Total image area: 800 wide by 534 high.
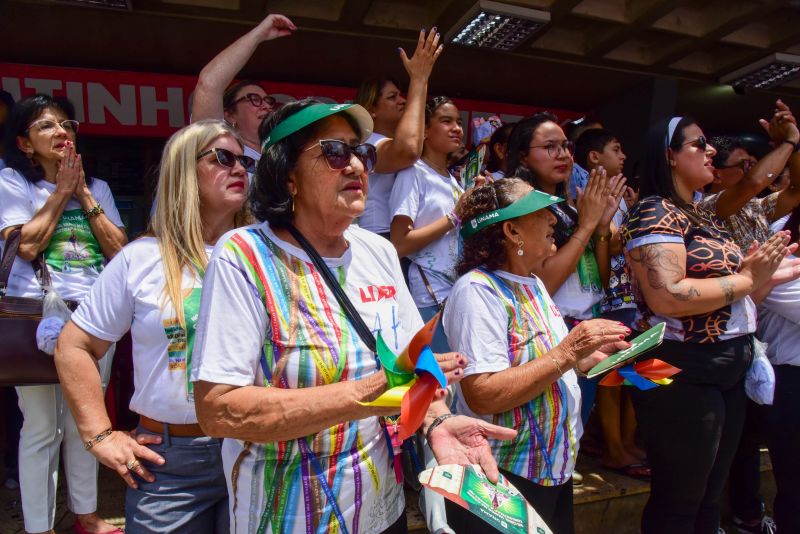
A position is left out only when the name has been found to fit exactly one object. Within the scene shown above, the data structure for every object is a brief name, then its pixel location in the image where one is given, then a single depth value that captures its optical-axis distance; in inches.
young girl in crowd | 122.3
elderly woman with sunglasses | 52.4
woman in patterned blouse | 99.8
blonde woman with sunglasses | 70.7
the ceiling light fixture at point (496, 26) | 203.3
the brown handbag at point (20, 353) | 92.4
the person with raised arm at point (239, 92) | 112.8
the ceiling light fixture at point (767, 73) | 253.0
